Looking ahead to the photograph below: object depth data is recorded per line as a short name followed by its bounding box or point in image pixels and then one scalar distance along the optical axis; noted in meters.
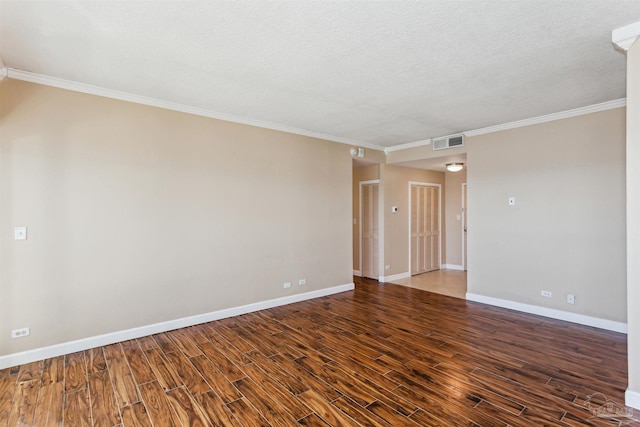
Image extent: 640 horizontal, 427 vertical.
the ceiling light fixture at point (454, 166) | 6.01
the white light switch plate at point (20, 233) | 2.96
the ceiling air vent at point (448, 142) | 5.20
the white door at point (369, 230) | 6.64
